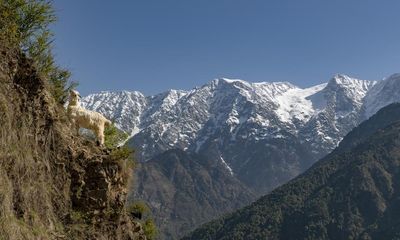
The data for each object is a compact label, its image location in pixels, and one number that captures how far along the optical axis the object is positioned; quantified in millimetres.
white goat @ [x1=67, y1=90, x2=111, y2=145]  16500
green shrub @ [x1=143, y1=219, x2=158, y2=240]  30908
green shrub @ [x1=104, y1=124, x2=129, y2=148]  18486
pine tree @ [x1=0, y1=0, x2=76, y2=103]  14070
